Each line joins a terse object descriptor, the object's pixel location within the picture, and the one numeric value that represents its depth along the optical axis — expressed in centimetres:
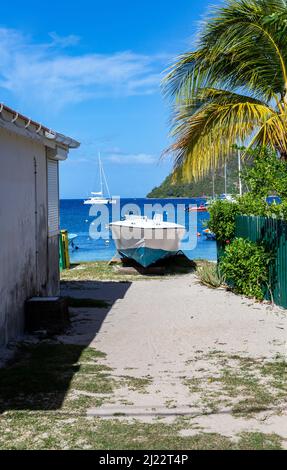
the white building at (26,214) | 848
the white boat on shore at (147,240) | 1942
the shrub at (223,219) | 1484
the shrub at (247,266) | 1261
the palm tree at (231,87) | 1226
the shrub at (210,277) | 1531
